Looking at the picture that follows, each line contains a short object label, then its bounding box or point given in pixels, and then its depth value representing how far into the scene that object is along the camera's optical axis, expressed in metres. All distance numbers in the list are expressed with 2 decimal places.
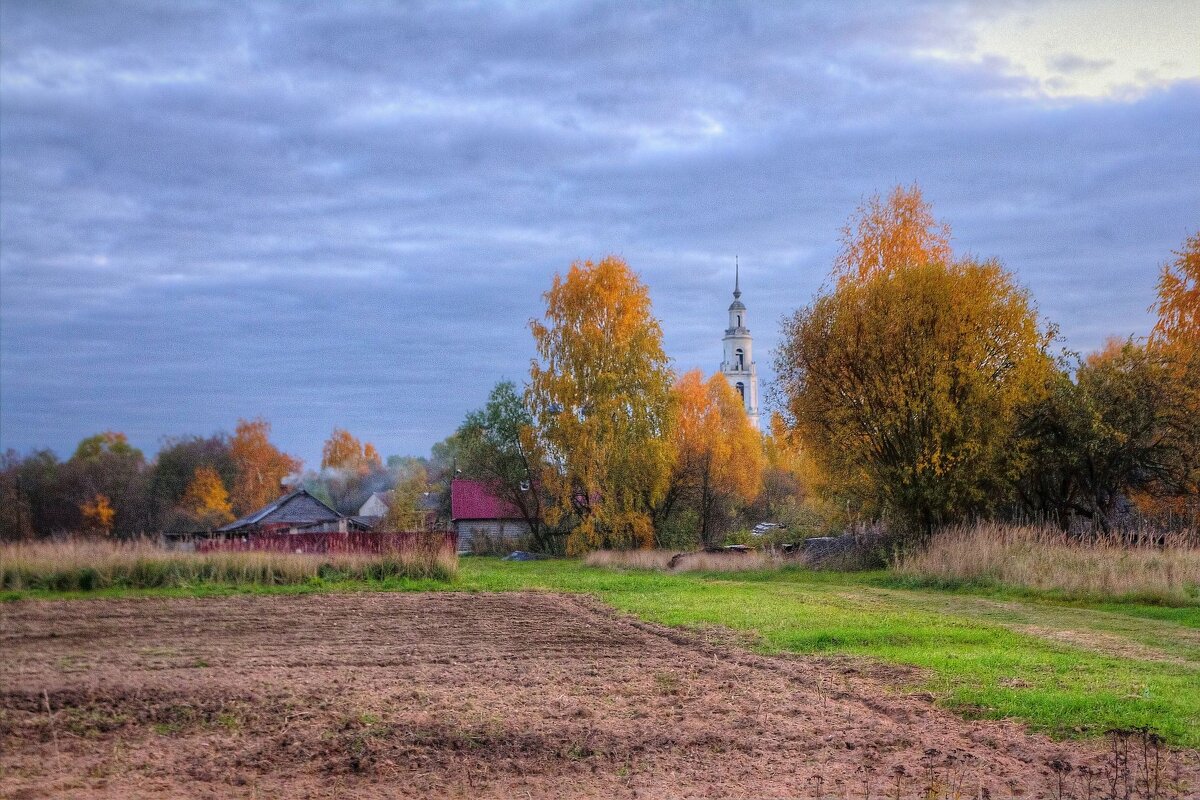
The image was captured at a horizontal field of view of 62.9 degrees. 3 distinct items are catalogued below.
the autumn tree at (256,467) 80.81
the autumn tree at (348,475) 96.50
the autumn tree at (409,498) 53.73
